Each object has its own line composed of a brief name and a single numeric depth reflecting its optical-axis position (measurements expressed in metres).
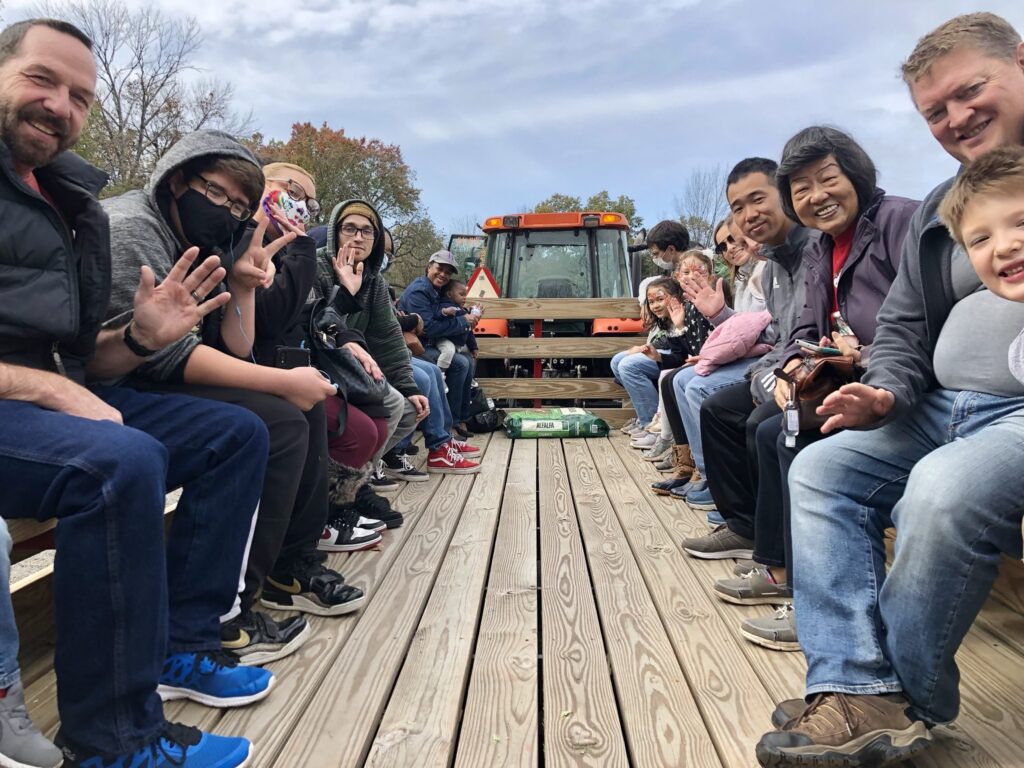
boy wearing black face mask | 1.89
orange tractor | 7.67
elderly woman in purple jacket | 2.16
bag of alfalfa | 5.72
